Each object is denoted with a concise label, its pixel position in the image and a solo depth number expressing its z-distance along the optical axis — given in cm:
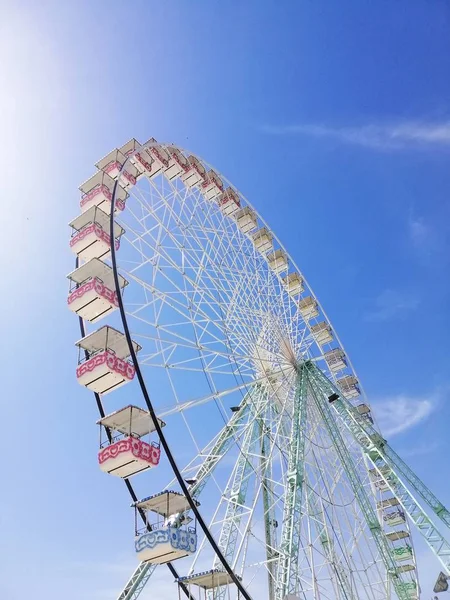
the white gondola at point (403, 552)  2520
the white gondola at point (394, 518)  2533
